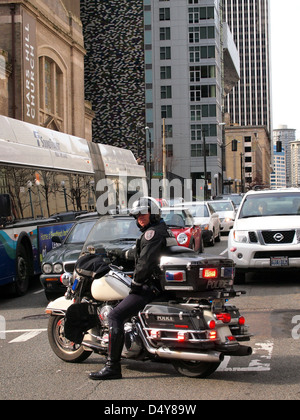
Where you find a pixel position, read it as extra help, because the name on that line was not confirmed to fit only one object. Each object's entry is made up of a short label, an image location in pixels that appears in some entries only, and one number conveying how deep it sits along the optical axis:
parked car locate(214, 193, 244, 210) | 40.70
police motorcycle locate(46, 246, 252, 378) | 5.82
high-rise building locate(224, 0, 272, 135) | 198.50
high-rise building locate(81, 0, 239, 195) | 94.75
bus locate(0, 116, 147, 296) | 12.66
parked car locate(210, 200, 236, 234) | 28.97
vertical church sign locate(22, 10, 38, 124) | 37.84
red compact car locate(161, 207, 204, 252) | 16.31
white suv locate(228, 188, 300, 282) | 12.23
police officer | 6.04
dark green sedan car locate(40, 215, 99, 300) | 11.19
